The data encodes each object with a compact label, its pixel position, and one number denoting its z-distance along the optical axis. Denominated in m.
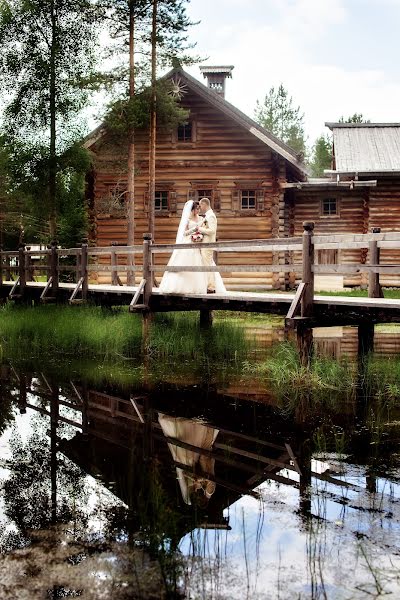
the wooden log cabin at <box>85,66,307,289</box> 25.36
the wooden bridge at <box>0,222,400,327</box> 9.01
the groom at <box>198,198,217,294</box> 12.60
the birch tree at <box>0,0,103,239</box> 20.78
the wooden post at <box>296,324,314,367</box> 9.46
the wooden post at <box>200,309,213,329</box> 14.37
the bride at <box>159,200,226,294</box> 12.49
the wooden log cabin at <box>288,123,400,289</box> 25.06
